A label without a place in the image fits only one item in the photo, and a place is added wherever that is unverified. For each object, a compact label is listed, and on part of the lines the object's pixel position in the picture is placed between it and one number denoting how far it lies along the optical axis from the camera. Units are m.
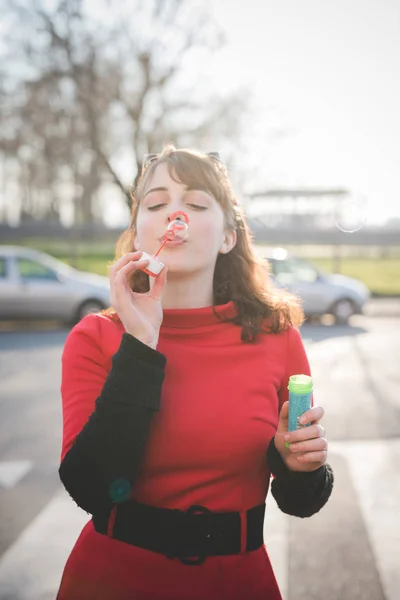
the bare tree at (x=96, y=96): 17.67
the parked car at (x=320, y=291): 12.66
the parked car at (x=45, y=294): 11.72
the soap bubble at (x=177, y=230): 1.62
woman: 1.41
